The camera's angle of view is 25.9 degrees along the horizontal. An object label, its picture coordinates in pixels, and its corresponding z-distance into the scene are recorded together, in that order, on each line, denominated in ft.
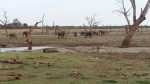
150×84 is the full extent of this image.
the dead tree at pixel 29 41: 102.92
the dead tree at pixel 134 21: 110.32
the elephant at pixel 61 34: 204.09
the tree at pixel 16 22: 438.24
